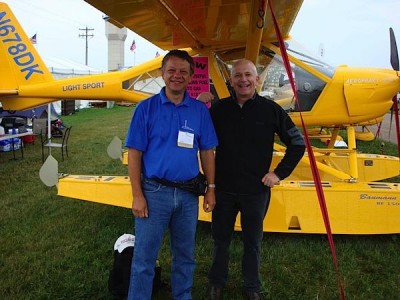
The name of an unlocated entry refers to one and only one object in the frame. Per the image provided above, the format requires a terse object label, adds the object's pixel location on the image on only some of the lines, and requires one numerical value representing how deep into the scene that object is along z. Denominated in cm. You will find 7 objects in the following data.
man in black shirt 254
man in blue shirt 220
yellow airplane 379
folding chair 843
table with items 904
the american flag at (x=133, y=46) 3391
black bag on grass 279
